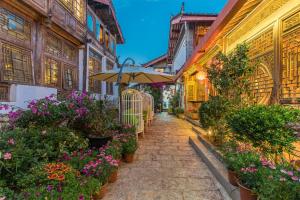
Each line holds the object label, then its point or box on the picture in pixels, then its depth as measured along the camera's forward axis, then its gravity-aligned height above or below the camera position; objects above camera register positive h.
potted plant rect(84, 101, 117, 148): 4.17 -0.68
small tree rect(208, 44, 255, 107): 4.17 +0.59
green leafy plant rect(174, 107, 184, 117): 14.25 -0.95
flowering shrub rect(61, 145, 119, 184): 2.88 -1.10
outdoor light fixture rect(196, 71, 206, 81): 8.98 +1.20
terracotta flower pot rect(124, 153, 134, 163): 4.37 -1.43
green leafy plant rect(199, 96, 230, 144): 4.63 -0.44
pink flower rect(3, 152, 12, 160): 2.30 -0.74
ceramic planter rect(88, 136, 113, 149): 4.16 -0.98
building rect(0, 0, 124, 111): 4.89 +1.88
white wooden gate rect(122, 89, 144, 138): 6.42 -0.34
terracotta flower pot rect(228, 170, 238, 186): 2.89 -1.28
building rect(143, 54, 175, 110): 22.17 +4.53
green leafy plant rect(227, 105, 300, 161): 2.58 -0.42
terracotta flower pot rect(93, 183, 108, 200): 2.78 -1.49
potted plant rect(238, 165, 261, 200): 2.34 -1.10
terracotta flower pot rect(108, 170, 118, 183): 3.32 -1.46
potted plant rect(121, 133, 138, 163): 4.29 -1.16
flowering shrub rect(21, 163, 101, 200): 2.08 -1.08
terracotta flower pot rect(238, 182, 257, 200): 2.35 -1.25
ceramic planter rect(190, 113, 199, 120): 10.23 -0.96
